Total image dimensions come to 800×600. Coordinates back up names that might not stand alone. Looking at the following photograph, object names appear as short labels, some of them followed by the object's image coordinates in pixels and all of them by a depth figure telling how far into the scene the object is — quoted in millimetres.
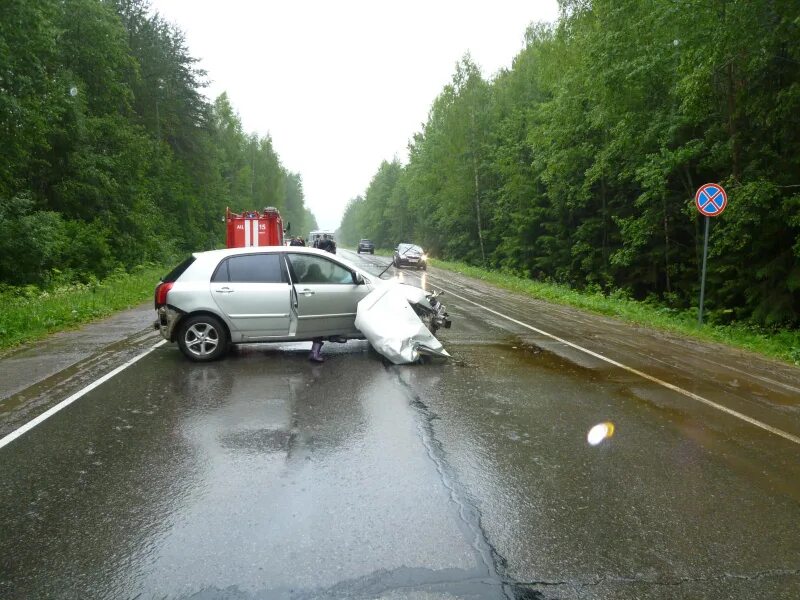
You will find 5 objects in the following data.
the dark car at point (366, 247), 65538
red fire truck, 22703
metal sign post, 12953
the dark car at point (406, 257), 37188
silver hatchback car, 8531
